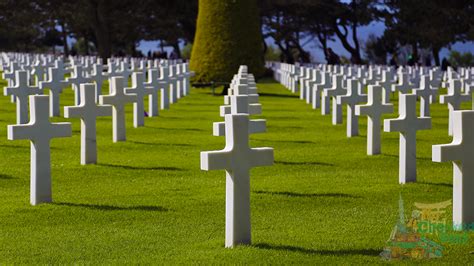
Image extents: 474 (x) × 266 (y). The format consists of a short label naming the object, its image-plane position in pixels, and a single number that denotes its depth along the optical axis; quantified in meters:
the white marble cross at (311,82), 24.37
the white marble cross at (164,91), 22.42
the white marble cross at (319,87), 22.03
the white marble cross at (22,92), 16.78
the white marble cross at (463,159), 7.80
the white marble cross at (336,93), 18.19
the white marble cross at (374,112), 13.05
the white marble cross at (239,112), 8.66
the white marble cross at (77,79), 21.05
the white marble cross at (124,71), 25.62
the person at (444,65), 45.81
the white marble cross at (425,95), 18.17
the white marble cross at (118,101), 14.66
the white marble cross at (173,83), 25.52
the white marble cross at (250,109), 10.78
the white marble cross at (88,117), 12.28
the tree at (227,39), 30.22
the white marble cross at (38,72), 24.23
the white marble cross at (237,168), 7.24
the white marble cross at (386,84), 20.95
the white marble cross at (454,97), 15.90
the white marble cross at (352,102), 16.08
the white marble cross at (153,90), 19.68
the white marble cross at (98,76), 23.22
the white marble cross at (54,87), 19.45
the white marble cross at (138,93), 18.00
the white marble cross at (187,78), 28.94
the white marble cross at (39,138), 9.37
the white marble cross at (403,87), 21.42
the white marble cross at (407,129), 10.59
